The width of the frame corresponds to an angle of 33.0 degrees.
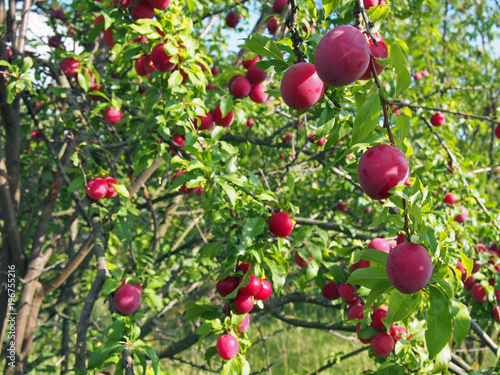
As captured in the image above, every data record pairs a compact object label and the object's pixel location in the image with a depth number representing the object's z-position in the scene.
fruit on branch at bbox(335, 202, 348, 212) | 1.65
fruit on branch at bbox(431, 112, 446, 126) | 1.34
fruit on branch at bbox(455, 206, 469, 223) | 1.12
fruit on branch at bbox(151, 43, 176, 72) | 0.79
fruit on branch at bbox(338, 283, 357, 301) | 0.91
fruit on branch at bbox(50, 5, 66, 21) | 1.39
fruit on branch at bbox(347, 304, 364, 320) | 0.93
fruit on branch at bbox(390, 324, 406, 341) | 0.83
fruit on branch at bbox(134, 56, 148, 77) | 0.97
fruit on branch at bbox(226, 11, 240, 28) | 1.42
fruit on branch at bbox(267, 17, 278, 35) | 1.28
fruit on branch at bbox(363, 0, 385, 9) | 0.68
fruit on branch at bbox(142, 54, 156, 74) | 0.91
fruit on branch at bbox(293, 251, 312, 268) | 0.94
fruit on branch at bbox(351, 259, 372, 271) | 0.82
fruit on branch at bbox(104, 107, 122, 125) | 1.09
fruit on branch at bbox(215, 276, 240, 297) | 0.77
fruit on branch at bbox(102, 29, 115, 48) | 1.06
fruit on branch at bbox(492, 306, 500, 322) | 0.99
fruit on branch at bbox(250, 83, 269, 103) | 0.95
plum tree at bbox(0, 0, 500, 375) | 0.54
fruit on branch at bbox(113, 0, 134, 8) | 0.92
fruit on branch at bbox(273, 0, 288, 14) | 1.20
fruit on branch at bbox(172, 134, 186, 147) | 0.95
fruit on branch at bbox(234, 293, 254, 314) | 0.76
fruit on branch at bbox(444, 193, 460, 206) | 1.15
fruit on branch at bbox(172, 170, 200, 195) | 0.83
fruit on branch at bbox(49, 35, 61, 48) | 1.43
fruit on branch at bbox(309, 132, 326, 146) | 1.24
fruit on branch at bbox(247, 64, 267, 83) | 0.92
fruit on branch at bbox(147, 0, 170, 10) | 0.85
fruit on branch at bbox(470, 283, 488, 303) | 0.99
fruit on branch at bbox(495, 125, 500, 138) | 1.51
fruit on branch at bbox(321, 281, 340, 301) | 0.98
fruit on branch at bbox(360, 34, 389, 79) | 0.55
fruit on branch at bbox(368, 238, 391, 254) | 0.77
